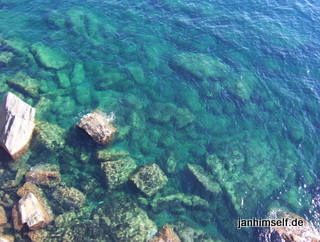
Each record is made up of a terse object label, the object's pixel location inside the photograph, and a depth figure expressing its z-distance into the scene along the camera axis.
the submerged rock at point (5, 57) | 36.59
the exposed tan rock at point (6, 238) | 22.18
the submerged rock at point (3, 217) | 23.91
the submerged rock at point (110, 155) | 29.20
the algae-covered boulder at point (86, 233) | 24.39
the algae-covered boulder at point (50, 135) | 29.25
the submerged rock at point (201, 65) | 38.41
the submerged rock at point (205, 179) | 28.94
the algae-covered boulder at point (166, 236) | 24.75
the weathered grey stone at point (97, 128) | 29.45
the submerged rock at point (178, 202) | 27.75
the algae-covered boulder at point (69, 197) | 26.17
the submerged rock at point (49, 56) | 37.09
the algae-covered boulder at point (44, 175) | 26.84
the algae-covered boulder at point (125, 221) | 25.12
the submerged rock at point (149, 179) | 27.75
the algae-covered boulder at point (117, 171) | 27.84
